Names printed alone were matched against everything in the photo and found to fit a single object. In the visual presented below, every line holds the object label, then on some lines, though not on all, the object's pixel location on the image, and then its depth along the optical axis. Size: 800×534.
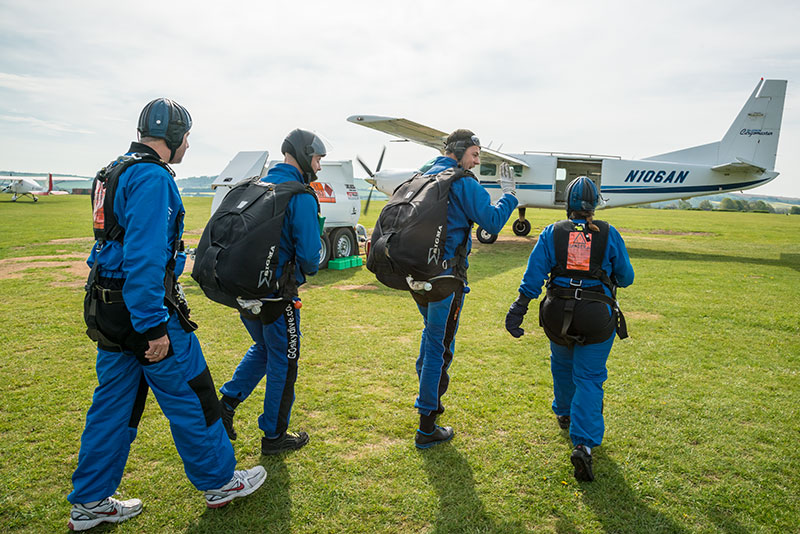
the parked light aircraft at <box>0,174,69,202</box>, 46.88
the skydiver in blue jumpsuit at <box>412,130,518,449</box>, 3.31
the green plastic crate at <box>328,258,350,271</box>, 10.69
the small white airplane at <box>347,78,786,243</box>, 16.33
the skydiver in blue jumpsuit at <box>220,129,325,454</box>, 3.02
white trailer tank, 9.70
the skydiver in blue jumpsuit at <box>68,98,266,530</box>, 2.28
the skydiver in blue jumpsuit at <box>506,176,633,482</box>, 3.12
